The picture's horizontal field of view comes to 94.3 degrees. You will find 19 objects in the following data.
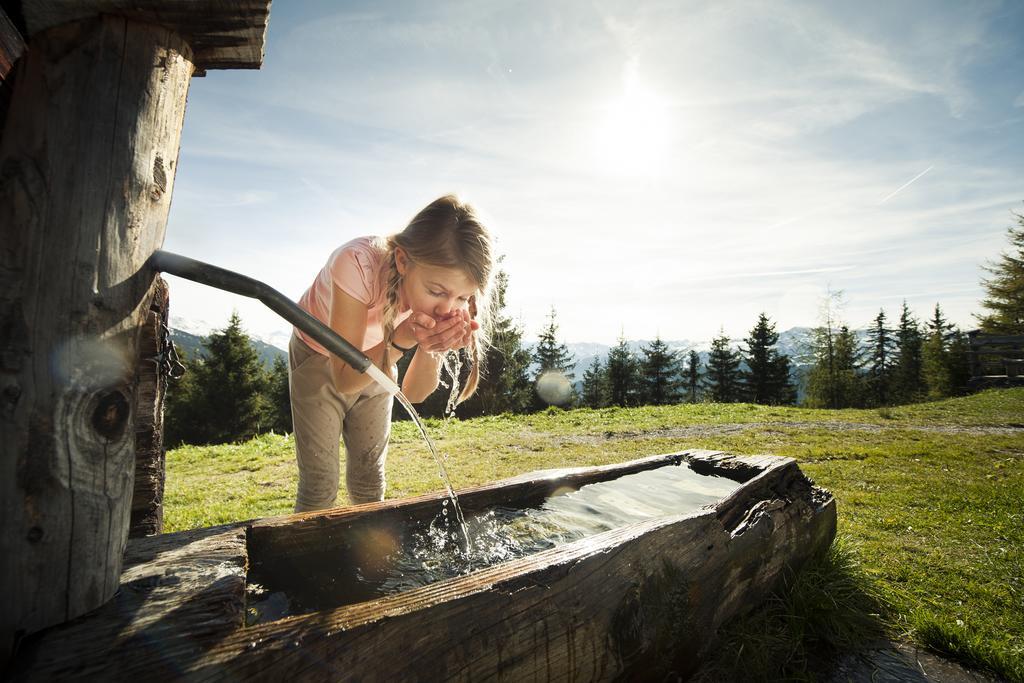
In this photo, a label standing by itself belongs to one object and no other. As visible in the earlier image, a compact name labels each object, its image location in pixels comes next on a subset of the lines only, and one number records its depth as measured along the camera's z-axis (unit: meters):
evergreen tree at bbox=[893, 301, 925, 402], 34.25
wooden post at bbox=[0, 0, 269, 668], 0.99
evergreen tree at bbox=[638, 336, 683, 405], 37.72
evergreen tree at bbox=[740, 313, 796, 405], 34.84
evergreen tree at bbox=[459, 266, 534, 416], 18.52
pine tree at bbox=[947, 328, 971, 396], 24.34
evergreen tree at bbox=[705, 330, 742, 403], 37.84
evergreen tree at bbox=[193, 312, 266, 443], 25.67
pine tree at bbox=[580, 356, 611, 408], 37.06
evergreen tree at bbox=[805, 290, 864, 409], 30.00
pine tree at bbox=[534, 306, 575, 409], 27.88
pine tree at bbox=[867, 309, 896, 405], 40.47
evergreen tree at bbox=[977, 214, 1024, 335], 19.66
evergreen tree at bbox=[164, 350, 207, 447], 25.69
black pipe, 1.23
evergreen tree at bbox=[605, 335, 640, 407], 35.25
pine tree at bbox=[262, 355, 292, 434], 28.00
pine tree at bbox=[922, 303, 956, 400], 24.91
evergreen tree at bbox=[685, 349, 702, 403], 44.67
